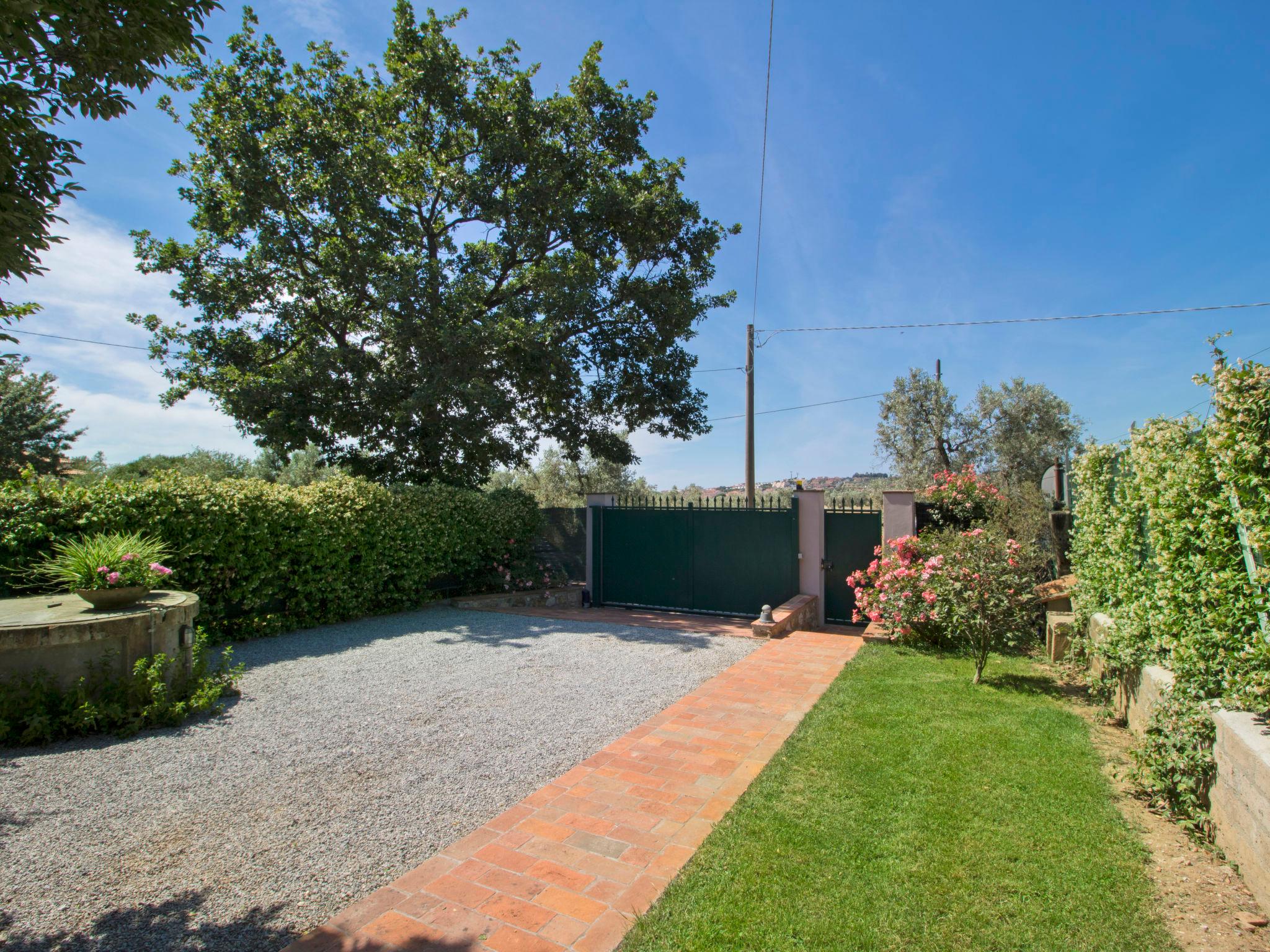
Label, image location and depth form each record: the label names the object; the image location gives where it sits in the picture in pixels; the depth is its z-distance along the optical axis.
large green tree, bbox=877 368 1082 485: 23.73
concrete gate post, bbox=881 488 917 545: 8.80
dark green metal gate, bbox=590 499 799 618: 9.96
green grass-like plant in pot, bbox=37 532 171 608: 5.16
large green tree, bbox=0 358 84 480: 22.41
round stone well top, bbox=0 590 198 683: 4.64
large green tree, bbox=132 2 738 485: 12.47
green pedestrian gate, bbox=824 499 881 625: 9.46
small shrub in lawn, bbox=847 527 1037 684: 5.88
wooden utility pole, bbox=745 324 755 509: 14.36
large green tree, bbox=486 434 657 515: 29.19
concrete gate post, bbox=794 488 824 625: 9.66
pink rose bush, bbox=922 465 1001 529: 9.47
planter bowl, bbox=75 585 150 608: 5.14
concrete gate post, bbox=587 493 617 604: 11.55
